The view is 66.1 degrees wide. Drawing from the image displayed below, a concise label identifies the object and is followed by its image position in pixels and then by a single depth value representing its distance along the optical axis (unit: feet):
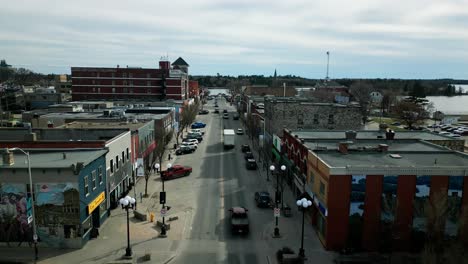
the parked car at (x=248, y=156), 181.16
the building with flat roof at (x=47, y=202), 82.94
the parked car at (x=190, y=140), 223.98
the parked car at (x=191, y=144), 207.77
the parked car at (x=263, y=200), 116.16
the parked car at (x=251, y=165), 164.53
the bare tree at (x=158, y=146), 158.10
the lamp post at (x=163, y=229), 93.91
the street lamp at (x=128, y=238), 79.86
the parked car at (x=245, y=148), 204.35
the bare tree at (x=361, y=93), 444.76
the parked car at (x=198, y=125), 310.04
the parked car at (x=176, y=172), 147.95
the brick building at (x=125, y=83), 380.58
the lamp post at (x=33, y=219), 76.86
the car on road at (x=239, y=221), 94.84
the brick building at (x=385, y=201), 82.74
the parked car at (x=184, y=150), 199.76
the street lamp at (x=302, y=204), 79.22
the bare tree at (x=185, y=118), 258.41
